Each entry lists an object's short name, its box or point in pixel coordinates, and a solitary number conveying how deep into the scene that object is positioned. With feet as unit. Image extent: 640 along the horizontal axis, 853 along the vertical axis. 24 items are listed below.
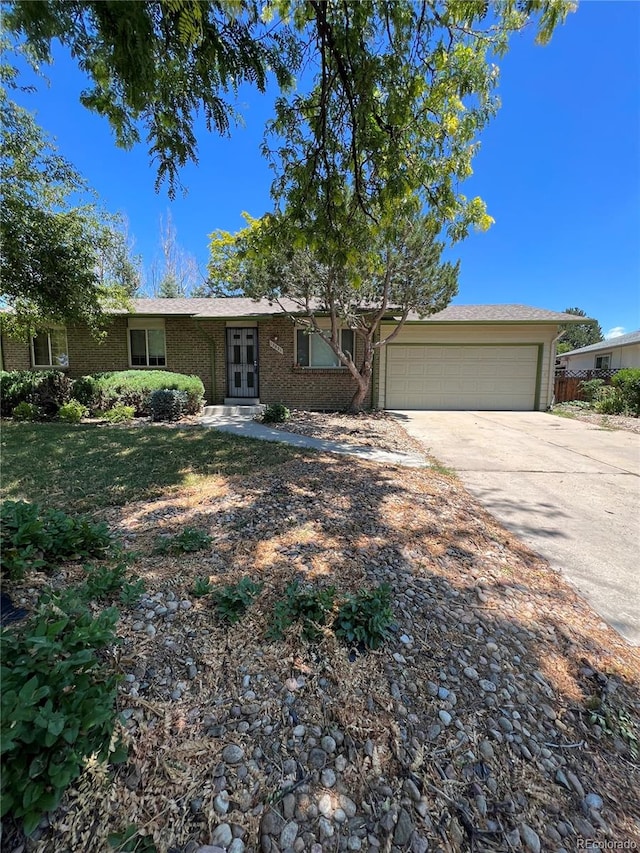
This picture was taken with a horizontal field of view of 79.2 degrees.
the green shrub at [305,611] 6.52
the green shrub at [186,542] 9.10
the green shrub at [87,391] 32.76
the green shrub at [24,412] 30.63
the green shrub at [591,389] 47.55
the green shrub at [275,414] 30.94
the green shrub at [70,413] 30.22
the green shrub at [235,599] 6.73
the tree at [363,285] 29.14
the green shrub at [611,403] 41.63
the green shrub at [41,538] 6.82
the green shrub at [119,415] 30.50
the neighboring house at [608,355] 66.03
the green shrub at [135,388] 32.65
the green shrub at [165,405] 31.07
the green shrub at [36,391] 32.63
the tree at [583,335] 172.96
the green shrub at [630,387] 40.63
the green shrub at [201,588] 7.29
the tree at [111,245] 27.14
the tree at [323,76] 6.45
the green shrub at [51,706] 3.58
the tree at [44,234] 21.86
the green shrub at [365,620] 6.43
